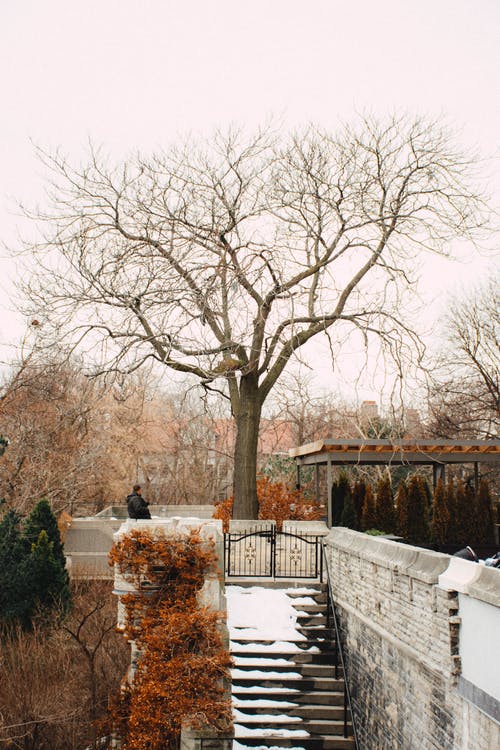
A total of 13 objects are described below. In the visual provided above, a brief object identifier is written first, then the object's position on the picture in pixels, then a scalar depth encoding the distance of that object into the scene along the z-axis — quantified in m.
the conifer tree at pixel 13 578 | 21.80
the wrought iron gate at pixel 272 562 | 15.73
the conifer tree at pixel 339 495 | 23.14
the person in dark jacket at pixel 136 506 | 15.54
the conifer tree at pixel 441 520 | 21.72
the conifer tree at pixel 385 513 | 21.78
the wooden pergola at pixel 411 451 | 20.89
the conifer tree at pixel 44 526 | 23.47
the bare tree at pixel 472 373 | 33.88
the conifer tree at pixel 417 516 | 21.72
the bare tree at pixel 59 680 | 14.55
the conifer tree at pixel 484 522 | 21.78
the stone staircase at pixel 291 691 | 11.79
